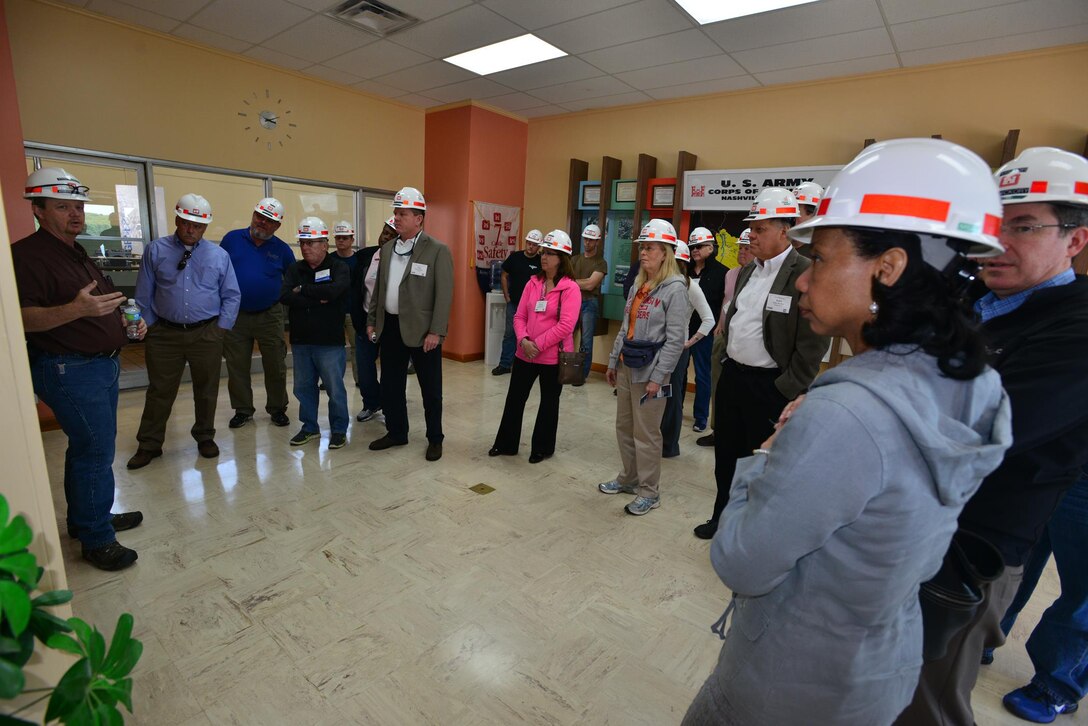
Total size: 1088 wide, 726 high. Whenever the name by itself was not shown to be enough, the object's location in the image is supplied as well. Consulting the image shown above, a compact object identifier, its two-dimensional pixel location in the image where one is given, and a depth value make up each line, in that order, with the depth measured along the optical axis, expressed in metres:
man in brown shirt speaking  2.16
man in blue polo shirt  3.98
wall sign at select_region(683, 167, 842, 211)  4.57
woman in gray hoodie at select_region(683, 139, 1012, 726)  0.73
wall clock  5.20
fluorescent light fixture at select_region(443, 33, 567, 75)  4.52
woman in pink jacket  3.47
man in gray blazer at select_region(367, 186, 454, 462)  3.48
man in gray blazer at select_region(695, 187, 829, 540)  2.29
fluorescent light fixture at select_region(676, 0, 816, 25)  3.49
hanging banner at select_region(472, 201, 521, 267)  6.59
